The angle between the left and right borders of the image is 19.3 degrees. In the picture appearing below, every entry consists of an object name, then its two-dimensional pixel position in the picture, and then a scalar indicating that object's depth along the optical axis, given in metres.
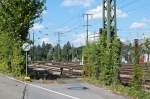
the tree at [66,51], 174.12
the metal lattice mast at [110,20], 30.98
